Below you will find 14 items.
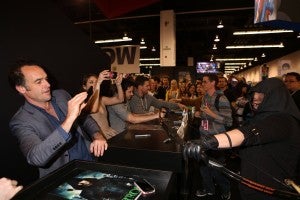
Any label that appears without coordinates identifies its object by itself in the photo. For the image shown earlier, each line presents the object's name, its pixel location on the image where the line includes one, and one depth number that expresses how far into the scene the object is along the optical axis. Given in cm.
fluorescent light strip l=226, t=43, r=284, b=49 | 1260
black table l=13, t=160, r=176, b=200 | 82
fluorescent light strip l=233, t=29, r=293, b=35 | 922
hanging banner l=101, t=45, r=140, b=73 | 598
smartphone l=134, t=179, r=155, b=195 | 83
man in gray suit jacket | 117
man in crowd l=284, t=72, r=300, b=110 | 384
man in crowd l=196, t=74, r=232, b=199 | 295
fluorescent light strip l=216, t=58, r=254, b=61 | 2041
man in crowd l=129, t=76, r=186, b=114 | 345
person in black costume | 139
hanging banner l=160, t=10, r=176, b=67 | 741
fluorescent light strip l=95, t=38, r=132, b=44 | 1088
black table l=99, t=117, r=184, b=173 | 143
